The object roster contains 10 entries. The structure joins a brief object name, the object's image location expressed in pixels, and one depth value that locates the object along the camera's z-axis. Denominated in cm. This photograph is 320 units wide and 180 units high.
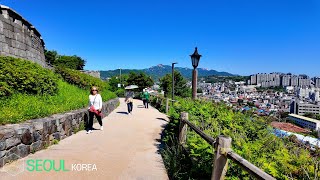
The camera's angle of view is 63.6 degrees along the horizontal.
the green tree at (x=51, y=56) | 4294
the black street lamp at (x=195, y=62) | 1059
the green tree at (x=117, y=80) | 5852
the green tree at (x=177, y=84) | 4934
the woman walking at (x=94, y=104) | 862
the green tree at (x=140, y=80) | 5566
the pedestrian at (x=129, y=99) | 1417
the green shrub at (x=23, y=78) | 709
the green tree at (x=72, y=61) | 4857
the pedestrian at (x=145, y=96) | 1872
